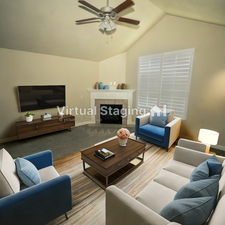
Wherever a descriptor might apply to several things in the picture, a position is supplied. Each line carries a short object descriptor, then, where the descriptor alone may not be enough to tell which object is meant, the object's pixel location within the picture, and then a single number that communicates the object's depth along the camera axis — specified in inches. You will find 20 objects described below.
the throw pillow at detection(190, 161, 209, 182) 53.6
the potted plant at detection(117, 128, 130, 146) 102.0
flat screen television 154.6
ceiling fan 75.5
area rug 68.9
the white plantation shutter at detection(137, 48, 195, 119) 156.3
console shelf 147.8
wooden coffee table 84.4
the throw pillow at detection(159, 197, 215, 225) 36.9
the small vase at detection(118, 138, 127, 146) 104.8
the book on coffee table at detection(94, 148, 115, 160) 89.2
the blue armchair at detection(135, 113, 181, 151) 130.5
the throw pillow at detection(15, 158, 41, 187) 59.1
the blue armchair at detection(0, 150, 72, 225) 48.1
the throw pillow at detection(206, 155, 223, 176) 55.4
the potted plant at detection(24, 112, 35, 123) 153.7
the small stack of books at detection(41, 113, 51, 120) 165.9
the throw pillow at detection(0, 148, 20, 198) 50.6
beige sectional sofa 41.7
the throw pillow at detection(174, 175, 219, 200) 42.8
